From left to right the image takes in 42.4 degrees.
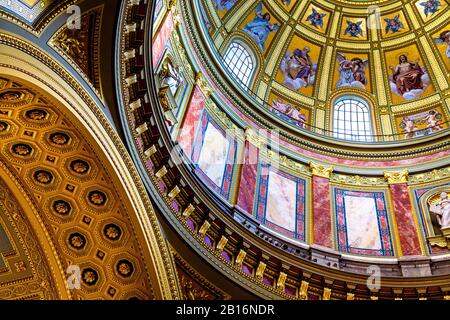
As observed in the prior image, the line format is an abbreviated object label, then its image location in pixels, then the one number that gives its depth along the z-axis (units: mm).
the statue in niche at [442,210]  17672
